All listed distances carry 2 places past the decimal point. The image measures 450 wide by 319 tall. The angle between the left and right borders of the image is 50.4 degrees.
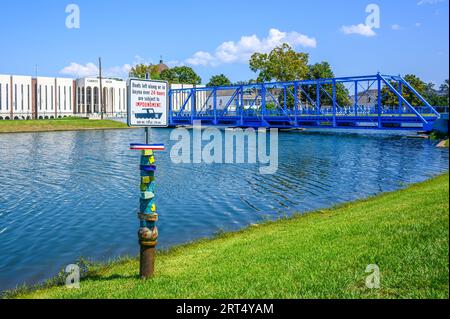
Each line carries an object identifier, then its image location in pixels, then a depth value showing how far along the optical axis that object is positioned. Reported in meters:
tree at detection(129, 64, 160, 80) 127.19
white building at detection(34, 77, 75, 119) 104.81
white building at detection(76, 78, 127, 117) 110.31
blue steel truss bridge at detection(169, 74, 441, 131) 47.56
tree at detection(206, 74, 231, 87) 143.76
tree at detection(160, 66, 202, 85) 144.12
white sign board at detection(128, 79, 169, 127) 7.76
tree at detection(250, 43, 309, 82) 97.44
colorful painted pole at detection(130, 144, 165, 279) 7.73
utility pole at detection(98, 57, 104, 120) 101.10
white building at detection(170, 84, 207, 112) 124.69
